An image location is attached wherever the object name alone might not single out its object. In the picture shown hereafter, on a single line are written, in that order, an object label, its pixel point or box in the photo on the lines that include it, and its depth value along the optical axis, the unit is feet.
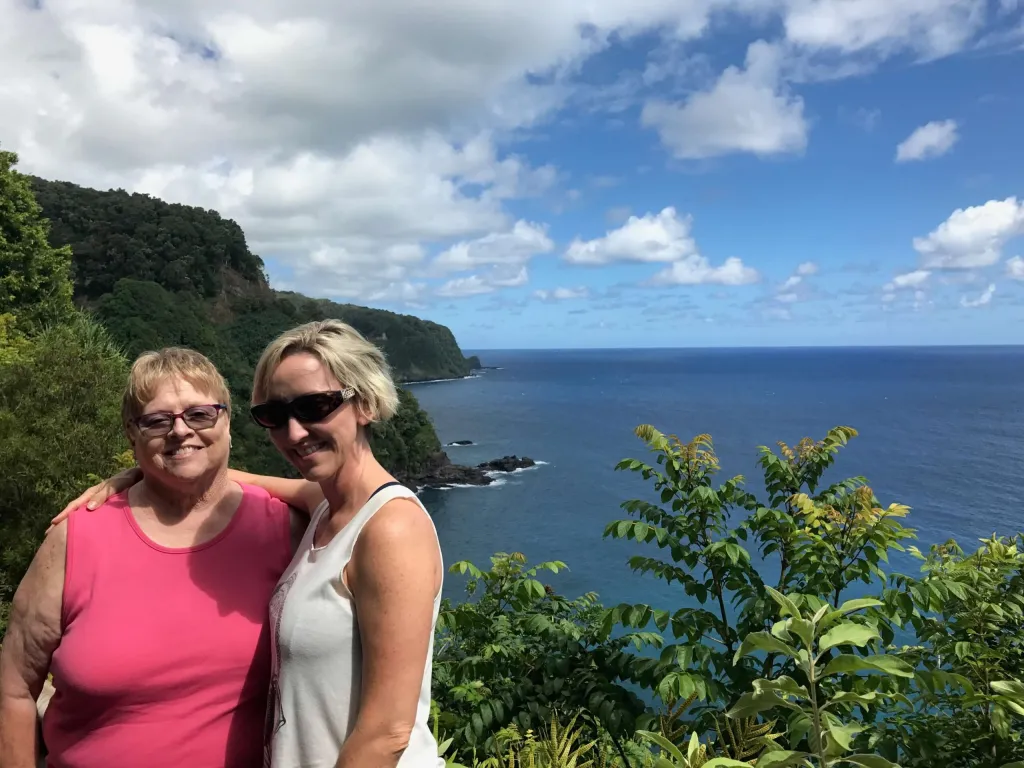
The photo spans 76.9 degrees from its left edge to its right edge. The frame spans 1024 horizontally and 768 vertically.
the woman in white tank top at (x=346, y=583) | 4.94
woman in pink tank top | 6.05
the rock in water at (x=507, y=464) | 195.78
